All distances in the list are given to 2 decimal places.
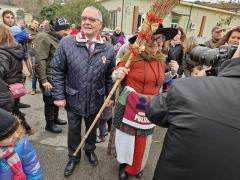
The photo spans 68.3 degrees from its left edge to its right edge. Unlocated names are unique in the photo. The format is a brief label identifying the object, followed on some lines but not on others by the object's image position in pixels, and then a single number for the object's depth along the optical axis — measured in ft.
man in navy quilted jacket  6.46
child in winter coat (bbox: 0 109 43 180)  3.94
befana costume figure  6.40
